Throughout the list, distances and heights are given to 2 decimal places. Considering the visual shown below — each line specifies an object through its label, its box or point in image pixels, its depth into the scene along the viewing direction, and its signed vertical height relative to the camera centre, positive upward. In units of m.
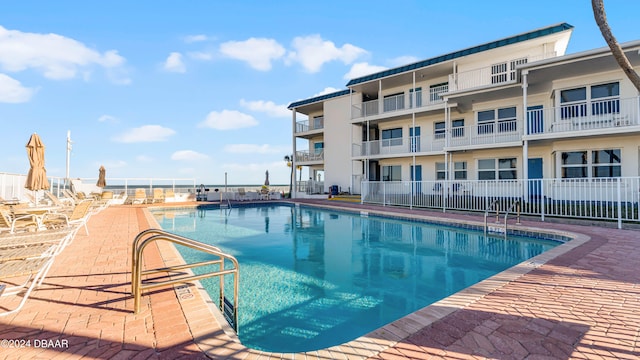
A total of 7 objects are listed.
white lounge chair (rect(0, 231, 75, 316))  2.88 -0.76
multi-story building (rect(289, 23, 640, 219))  11.94 +3.70
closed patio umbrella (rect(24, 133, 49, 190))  7.99 +0.64
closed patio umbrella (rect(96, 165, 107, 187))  17.66 +0.57
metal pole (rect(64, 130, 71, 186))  14.98 +1.97
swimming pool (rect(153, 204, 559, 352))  3.88 -1.82
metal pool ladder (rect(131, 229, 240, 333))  2.78 -0.94
